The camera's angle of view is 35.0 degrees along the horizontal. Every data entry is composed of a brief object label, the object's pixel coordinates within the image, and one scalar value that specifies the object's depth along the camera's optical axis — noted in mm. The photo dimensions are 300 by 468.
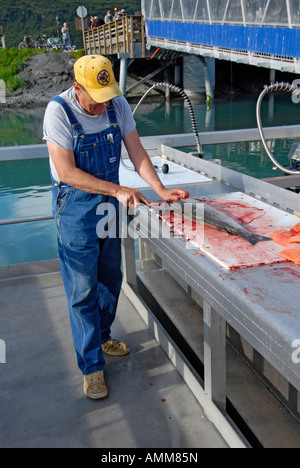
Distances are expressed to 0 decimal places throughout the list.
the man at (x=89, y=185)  2188
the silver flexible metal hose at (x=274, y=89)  3849
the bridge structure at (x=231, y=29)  14078
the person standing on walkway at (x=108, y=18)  28844
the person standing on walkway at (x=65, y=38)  33875
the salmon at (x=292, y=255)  1949
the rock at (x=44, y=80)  27797
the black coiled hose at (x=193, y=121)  4078
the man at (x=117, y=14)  26562
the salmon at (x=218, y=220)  2197
